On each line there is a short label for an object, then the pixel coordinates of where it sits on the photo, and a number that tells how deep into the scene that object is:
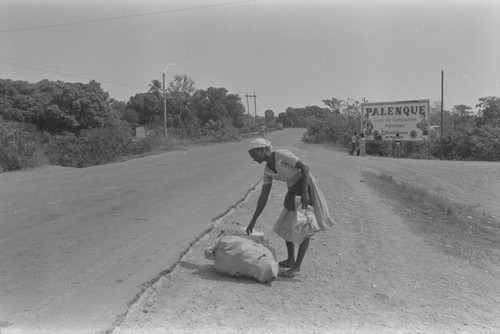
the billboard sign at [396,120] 26.41
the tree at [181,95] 58.47
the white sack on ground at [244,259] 4.41
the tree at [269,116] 120.84
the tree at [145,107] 59.72
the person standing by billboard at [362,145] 24.36
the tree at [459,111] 57.94
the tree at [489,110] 32.75
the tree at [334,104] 49.31
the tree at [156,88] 60.86
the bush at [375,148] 29.38
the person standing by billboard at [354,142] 25.28
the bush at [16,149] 16.55
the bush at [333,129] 36.12
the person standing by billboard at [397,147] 27.39
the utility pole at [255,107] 80.59
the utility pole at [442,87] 32.33
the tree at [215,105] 65.00
